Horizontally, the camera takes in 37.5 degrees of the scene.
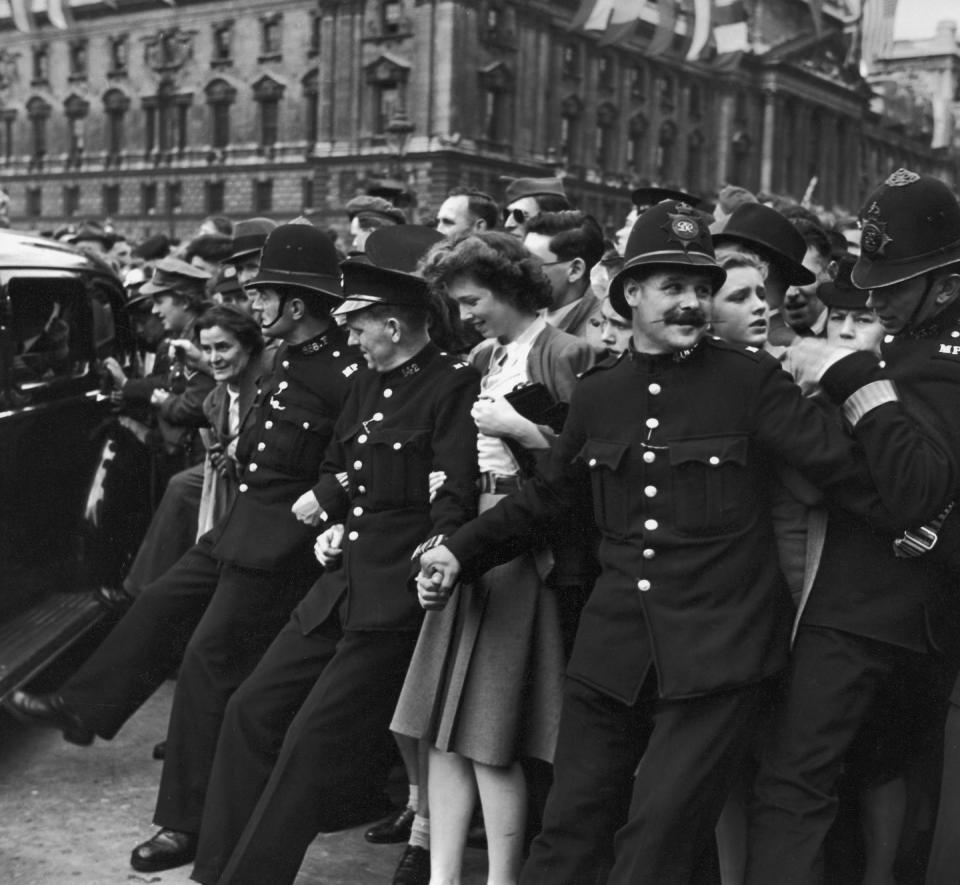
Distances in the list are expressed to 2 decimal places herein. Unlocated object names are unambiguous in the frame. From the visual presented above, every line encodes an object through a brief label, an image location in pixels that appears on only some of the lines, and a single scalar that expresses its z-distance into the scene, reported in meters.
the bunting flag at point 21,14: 48.53
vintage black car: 6.58
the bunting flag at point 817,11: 46.38
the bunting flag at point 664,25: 46.25
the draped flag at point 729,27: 49.84
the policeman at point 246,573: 5.34
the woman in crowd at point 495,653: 4.52
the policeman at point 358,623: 4.62
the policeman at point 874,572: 3.70
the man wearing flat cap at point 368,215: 8.22
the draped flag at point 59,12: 47.78
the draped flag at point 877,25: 30.96
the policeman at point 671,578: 3.76
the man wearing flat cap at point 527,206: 6.95
